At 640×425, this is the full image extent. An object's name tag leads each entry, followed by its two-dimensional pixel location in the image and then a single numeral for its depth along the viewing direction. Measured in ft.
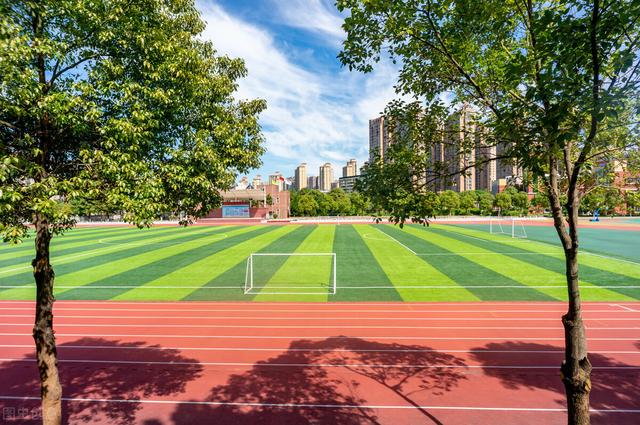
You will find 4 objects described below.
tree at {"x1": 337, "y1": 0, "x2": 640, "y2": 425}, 12.61
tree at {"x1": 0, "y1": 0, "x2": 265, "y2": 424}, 16.53
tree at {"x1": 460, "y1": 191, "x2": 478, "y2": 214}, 326.44
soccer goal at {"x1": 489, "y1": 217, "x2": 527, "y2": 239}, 130.25
